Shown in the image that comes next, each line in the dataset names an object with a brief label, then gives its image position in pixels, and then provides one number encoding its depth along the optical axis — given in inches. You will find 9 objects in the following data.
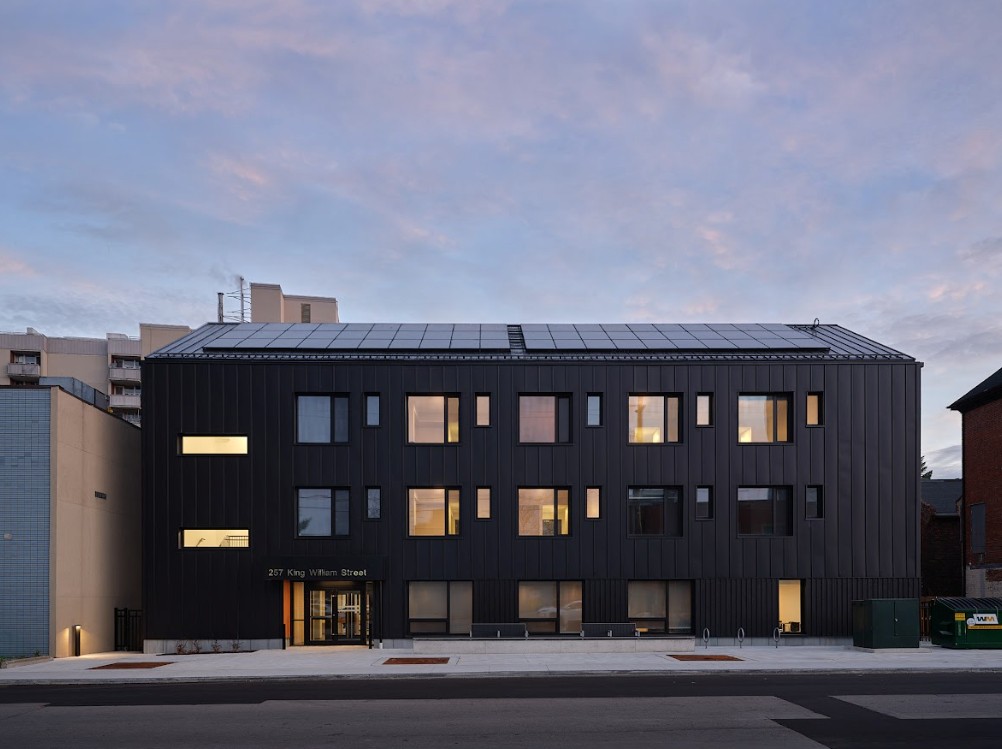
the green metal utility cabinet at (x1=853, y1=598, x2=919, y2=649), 1069.1
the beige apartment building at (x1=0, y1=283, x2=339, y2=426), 3280.0
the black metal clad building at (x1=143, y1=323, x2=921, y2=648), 1198.9
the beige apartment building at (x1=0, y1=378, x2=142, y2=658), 1079.0
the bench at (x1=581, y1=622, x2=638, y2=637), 1128.2
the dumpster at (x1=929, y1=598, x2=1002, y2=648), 1099.9
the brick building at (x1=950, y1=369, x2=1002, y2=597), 1499.8
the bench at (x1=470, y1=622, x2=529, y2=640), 1135.0
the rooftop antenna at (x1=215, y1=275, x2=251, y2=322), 1868.1
